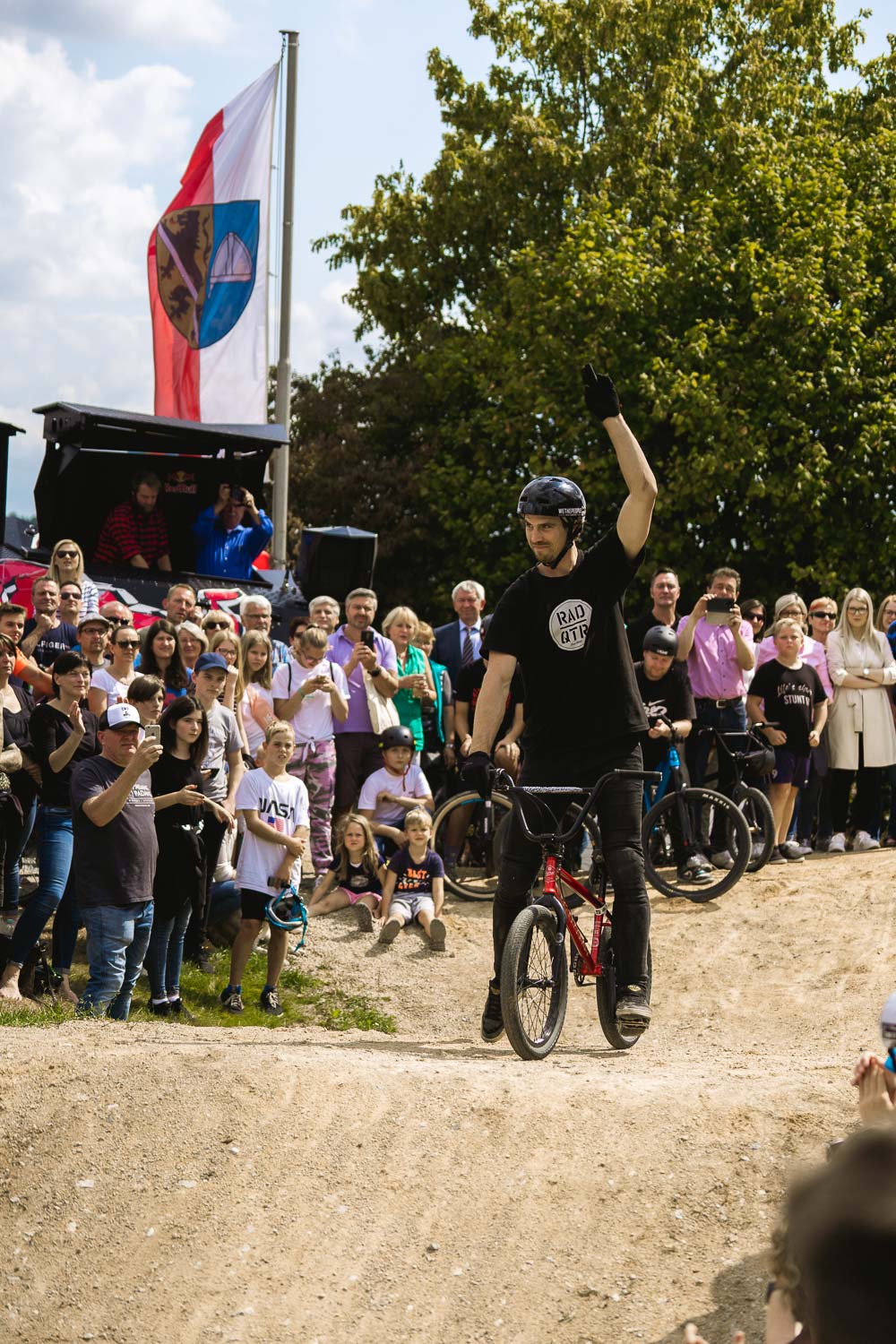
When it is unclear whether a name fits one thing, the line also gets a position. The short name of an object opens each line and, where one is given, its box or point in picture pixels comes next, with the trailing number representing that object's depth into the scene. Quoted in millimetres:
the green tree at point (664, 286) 22609
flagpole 20620
